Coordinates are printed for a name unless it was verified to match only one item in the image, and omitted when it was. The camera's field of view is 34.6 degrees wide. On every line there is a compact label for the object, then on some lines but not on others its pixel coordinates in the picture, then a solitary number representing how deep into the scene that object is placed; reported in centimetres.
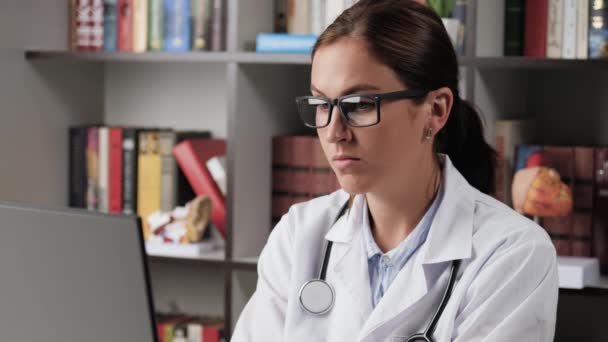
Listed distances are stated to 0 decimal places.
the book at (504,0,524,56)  238
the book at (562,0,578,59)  225
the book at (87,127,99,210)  278
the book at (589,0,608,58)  221
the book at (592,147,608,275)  229
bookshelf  238
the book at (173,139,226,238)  263
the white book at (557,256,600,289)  214
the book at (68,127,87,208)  281
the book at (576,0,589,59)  223
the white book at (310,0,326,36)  246
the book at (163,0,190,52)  257
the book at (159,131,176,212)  270
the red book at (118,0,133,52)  264
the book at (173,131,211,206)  272
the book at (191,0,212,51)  255
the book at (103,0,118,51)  266
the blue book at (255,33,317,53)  239
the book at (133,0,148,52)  262
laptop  110
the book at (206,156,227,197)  263
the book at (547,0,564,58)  227
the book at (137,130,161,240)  270
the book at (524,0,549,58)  232
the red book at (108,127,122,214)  273
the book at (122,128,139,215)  271
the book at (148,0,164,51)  260
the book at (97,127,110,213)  275
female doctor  145
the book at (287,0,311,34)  249
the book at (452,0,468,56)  231
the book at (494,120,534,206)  238
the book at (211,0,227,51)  253
